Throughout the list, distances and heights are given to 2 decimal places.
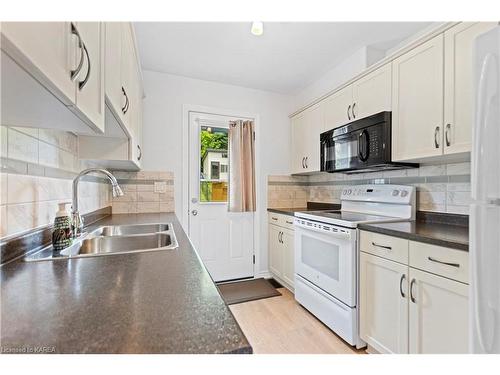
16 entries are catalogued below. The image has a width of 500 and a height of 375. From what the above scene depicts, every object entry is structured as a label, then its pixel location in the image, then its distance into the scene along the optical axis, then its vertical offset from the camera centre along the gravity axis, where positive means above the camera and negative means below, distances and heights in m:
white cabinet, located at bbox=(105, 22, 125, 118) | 0.95 +0.53
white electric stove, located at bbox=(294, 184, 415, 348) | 1.68 -0.50
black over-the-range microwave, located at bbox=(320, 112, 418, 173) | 1.86 +0.37
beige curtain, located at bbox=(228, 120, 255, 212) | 2.89 +0.25
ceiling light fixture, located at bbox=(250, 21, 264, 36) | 1.78 +1.22
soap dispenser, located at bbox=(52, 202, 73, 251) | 0.99 -0.18
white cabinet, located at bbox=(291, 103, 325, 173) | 2.68 +0.60
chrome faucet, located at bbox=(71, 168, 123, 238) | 1.22 -0.07
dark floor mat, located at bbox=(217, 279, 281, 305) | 2.53 -1.17
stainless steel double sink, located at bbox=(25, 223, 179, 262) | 1.03 -0.30
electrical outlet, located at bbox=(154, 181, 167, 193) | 2.68 +0.01
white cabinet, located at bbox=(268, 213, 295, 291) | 2.61 -0.72
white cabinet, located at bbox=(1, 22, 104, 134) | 0.42 +0.24
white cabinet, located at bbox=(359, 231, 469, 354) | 1.15 -0.64
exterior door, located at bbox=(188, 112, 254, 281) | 2.87 -0.29
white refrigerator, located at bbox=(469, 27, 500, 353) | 0.89 -0.04
